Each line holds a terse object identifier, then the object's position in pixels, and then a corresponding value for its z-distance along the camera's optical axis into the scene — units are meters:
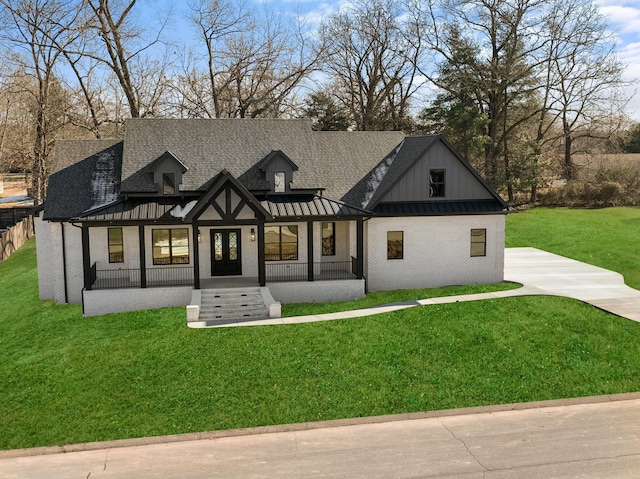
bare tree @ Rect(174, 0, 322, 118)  45.44
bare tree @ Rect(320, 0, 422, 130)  50.59
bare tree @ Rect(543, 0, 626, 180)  46.19
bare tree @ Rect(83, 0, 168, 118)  42.41
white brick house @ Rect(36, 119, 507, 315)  22.72
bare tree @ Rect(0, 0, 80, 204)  42.41
